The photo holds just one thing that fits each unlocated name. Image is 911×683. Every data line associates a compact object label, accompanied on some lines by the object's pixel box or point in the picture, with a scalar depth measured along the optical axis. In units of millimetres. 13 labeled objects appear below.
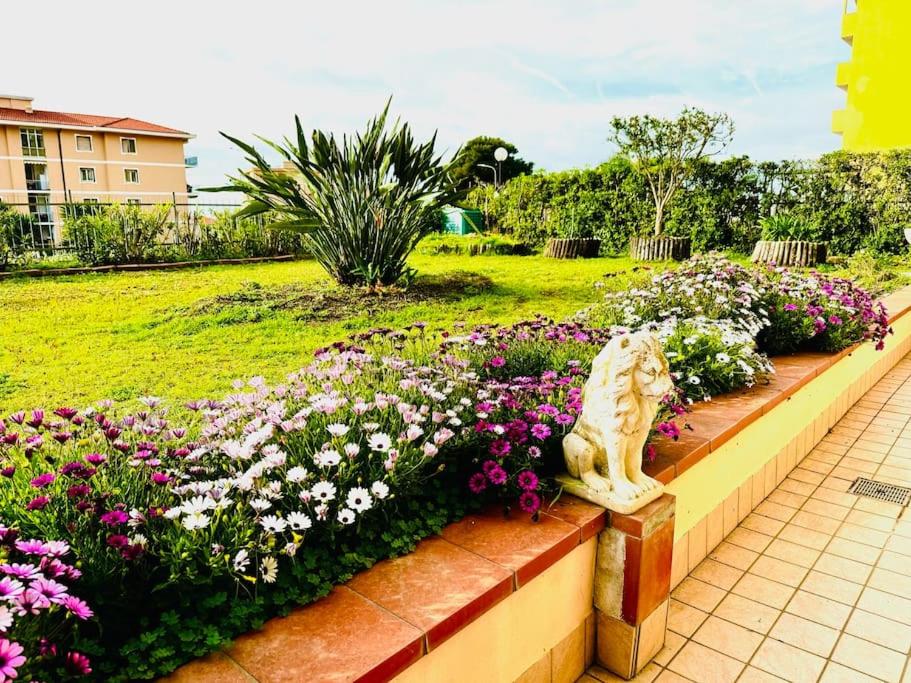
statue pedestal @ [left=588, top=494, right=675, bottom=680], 1838
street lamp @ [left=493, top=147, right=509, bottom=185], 15920
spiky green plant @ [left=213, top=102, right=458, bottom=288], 6703
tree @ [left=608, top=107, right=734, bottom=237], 11680
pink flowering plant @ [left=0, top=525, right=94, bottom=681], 998
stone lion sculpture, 1717
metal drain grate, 3176
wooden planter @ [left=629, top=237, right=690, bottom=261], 11164
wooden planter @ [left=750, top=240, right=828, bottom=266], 9922
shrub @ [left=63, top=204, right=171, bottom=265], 10016
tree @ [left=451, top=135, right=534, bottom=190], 36750
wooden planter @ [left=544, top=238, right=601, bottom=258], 11695
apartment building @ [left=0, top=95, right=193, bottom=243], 34906
